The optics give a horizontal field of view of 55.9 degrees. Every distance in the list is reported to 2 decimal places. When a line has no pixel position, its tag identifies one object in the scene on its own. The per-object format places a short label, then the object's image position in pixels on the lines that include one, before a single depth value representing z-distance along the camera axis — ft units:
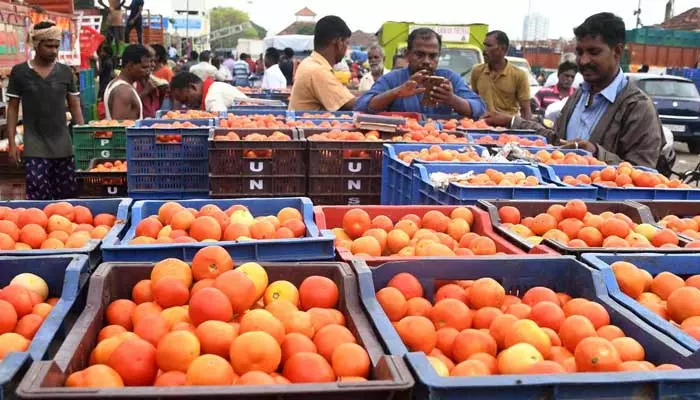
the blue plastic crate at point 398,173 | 14.69
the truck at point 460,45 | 45.84
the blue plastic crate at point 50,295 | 5.12
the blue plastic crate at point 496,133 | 19.03
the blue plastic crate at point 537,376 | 5.02
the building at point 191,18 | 123.07
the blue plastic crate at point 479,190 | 12.21
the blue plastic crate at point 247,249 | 8.51
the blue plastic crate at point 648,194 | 12.71
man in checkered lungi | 19.20
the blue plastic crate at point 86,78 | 41.70
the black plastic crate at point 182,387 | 4.70
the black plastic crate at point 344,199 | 17.31
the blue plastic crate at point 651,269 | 6.64
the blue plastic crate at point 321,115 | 23.26
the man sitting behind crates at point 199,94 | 28.66
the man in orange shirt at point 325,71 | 21.56
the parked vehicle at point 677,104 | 50.78
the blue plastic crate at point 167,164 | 17.93
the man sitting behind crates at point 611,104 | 14.58
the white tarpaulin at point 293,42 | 100.48
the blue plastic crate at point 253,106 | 28.55
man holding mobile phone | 20.16
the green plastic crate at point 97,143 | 21.90
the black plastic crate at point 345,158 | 17.11
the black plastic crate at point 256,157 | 16.55
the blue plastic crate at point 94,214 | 8.28
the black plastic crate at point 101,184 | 20.43
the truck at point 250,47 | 164.55
